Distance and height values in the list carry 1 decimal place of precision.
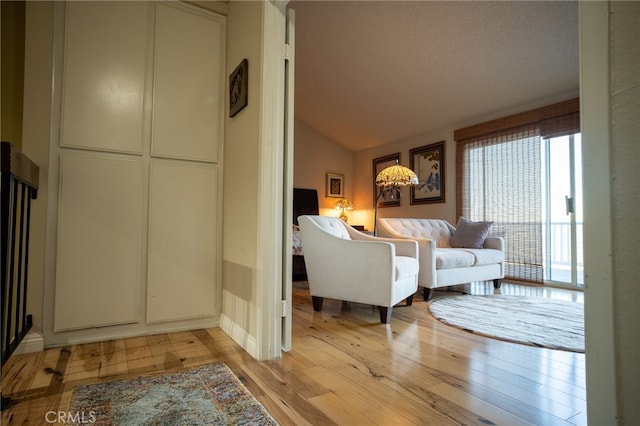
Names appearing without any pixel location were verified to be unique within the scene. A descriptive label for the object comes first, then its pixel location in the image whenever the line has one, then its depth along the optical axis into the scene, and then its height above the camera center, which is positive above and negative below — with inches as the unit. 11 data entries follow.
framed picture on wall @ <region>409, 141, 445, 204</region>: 208.4 +32.0
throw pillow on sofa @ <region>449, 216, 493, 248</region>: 152.7 -5.3
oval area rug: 80.6 -28.3
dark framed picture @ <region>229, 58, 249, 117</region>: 78.4 +32.7
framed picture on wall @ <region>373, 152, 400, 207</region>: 239.6 +39.9
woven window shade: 163.2 +25.0
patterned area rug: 44.6 -27.0
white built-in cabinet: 76.7 +13.7
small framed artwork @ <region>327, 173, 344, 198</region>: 267.7 +29.0
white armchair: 94.7 -14.2
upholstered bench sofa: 123.9 -12.2
